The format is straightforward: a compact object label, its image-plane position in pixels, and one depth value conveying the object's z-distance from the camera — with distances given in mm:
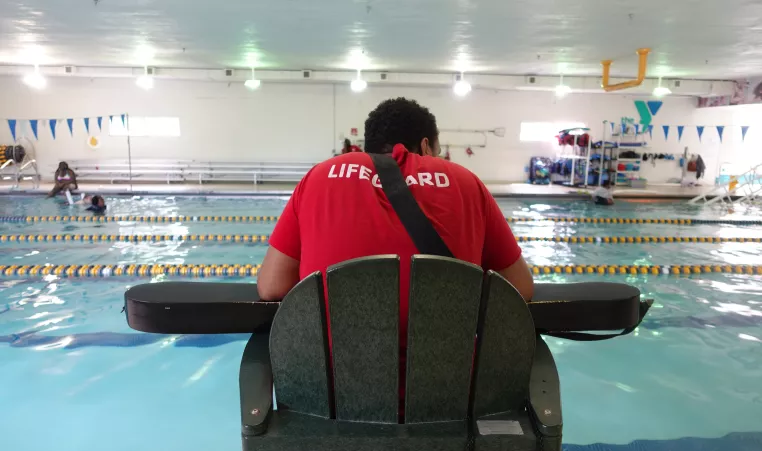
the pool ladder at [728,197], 11234
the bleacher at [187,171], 14062
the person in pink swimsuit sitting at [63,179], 10789
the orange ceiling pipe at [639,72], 9242
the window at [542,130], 15898
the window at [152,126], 14711
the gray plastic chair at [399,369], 954
